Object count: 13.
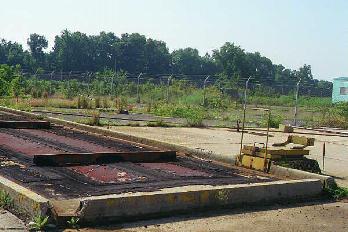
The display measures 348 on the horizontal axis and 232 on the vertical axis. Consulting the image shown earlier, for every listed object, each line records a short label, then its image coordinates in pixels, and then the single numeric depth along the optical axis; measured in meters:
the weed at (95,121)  18.09
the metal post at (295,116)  25.20
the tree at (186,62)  114.00
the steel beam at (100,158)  7.57
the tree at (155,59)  107.12
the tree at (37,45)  103.69
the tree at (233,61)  88.31
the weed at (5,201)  5.50
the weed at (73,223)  4.98
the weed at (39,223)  4.82
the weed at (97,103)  30.15
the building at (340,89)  55.14
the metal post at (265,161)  8.40
